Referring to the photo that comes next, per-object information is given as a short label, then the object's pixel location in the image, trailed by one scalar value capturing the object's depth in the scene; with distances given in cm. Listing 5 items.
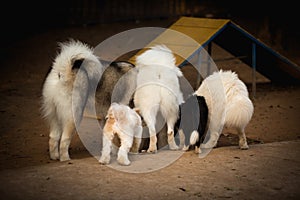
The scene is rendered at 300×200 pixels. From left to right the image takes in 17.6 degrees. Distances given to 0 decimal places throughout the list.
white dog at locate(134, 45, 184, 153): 1206
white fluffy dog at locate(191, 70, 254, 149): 1200
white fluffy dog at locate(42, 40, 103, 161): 1139
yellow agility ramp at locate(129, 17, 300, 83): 1676
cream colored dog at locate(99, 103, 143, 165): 1053
